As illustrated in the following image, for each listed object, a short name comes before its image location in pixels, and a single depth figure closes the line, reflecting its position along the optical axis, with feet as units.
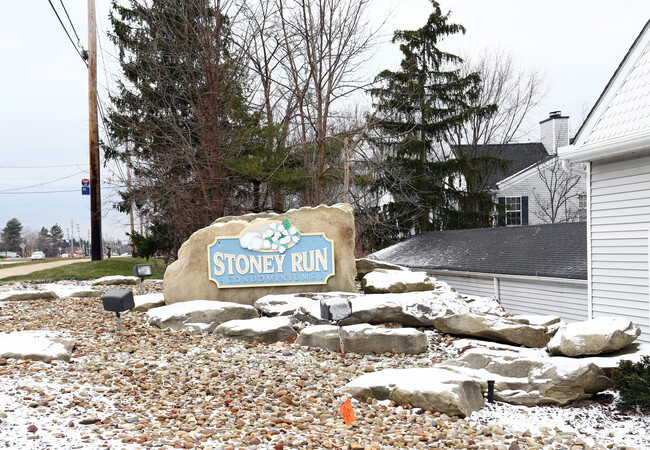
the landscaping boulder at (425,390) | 16.63
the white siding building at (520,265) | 39.40
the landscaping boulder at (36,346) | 19.06
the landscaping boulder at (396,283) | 31.22
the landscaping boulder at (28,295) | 33.96
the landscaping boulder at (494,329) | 25.13
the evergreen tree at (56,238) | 293.31
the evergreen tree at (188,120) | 49.44
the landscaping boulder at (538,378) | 18.97
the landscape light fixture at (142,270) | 30.55
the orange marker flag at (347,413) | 15.41
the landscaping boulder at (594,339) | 21.20
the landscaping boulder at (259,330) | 23.76
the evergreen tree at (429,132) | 76.64
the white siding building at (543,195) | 82.28
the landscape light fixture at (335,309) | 22.00
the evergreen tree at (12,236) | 258.16
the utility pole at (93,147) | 64.39
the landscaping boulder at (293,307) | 27.12
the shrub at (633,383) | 17.43
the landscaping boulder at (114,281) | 42.01
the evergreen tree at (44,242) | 278.79
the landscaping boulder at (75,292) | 35.32
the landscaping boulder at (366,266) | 38.27
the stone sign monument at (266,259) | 30.42
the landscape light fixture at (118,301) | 23.42
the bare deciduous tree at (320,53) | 46.39
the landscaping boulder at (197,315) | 25.36
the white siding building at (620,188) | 27.61
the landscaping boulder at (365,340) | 23.49
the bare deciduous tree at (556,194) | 83.43
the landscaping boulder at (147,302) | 29.35
